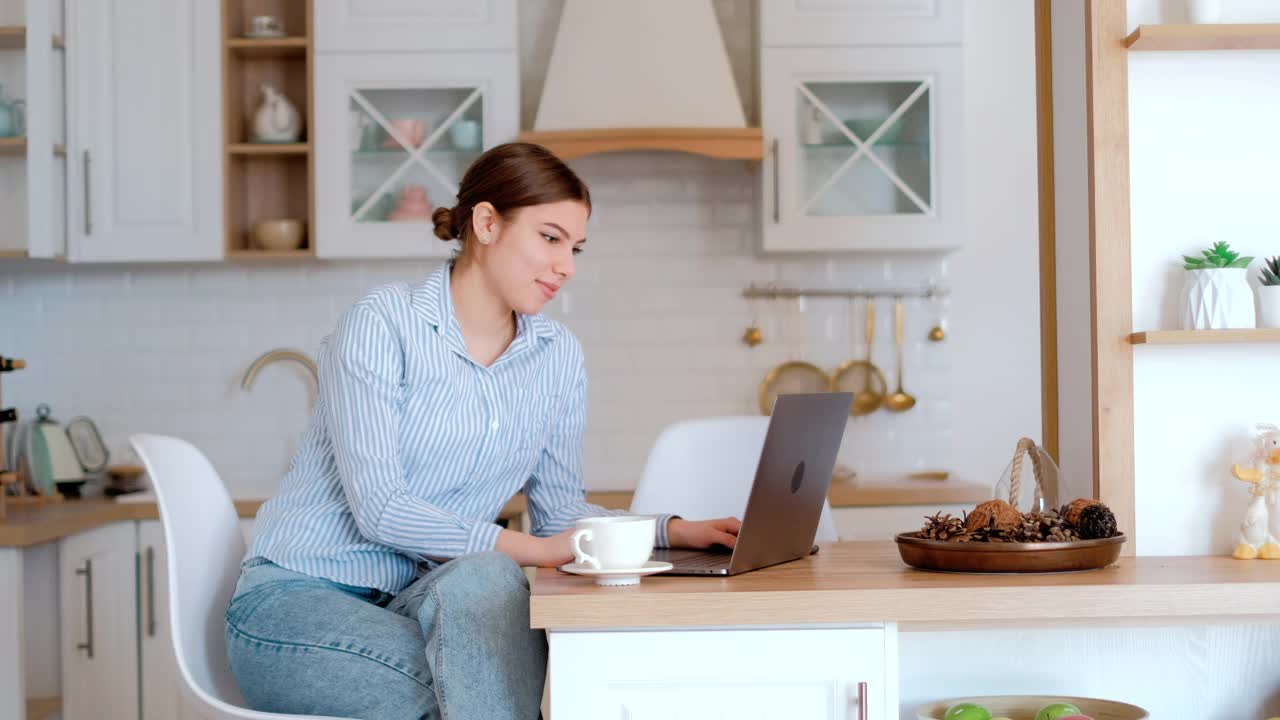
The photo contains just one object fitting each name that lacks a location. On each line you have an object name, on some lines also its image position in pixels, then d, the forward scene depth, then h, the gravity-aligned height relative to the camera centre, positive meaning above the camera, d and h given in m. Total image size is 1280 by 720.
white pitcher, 3.87 +0.71
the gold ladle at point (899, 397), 4.06 -0.15
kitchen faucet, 4.04 -0.01
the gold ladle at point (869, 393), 4.07 -0.13
